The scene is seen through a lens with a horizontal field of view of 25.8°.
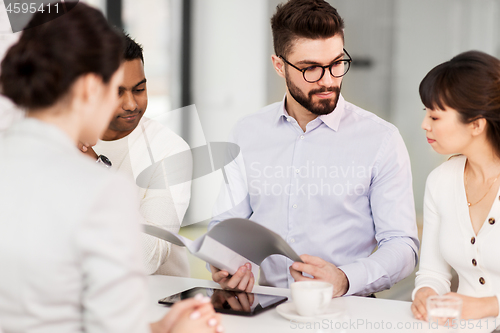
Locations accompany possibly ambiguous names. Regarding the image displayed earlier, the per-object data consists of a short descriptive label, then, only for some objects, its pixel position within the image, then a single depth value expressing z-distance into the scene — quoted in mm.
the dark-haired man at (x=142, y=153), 3085
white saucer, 2336
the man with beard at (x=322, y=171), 2934
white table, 2315
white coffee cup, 2314
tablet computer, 2421
